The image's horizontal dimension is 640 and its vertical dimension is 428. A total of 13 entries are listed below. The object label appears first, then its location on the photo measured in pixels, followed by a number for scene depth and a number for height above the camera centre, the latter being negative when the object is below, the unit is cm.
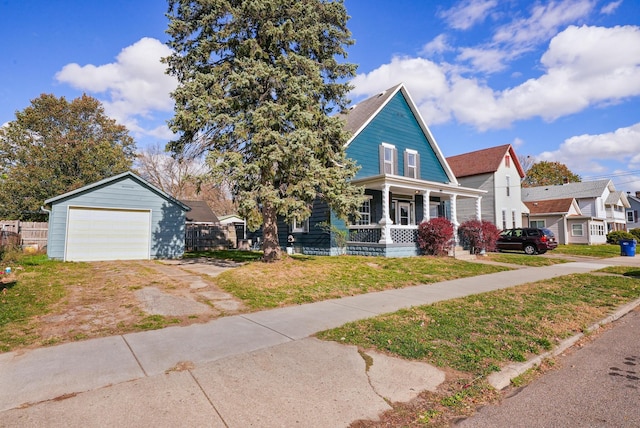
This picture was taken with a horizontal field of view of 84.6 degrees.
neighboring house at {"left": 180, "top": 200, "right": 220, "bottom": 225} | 2778 +173
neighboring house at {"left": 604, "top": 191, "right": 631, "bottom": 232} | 3888 +314
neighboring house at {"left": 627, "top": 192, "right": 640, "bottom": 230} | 4818 +321
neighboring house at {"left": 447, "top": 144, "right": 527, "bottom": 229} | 2900 +464
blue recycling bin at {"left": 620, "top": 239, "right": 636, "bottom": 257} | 2117 -59
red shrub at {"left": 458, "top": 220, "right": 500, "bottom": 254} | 1788 +11
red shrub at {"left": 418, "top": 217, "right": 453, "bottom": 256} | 1617 +2
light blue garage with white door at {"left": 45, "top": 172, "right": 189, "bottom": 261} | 1421 +55
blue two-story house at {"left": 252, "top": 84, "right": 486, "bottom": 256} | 1625 +246
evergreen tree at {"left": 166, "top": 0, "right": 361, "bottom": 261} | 1065 +437
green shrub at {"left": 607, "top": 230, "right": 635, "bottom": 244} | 3425 +12
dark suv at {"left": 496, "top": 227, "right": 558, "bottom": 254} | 2156 -26
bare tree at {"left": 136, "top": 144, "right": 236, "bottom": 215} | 3953 +734
